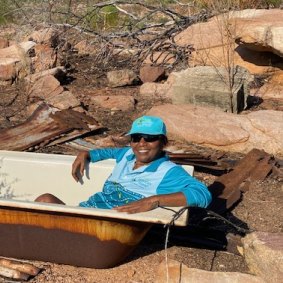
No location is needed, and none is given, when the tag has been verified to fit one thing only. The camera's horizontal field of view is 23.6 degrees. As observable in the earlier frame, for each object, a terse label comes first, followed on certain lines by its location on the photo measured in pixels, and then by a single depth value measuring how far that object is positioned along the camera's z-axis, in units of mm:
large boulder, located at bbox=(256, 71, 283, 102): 9477
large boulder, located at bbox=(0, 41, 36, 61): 10164
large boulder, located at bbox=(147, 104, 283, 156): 7172
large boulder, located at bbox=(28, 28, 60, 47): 10867
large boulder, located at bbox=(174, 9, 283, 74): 9102
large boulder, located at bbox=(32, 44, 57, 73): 10195
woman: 4262
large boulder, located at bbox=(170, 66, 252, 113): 8359
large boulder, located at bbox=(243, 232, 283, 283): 4152
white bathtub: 4156
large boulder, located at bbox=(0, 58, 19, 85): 9930
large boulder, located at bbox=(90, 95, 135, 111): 8884
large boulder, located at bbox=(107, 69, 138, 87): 9992
